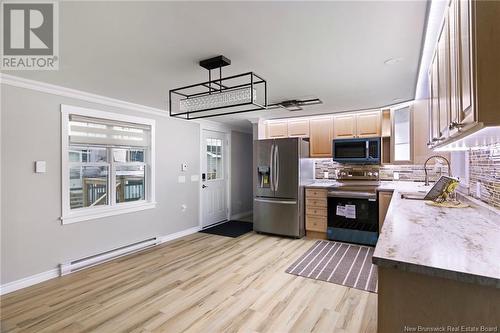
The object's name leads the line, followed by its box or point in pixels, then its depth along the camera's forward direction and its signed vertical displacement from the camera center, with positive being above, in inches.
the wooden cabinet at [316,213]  172.9 -30.9
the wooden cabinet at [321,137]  186.2 +22.5
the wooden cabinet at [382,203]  149.9 -21.4
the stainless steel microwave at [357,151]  164.7 +10.9
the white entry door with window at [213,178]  206.1 -8.5
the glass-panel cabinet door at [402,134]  160.7 +20.7
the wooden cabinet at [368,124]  171.3 +28.7
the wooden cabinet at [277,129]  201.6 +30.4
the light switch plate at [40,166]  112.4 +1.3
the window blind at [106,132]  127.8 +20.2
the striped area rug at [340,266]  111.1 -48.4
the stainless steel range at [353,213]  155.1 -28.3
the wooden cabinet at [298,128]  194.5 +30.1
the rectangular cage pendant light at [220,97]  86.8 +25.6
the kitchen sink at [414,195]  103.0 -12.1
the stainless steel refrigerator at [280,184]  174.0 -11.4
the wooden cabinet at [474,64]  36.9 +16.0
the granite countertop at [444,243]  34.1 -13.3
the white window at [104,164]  126.0 +2.9
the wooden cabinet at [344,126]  178.7 +28.6
